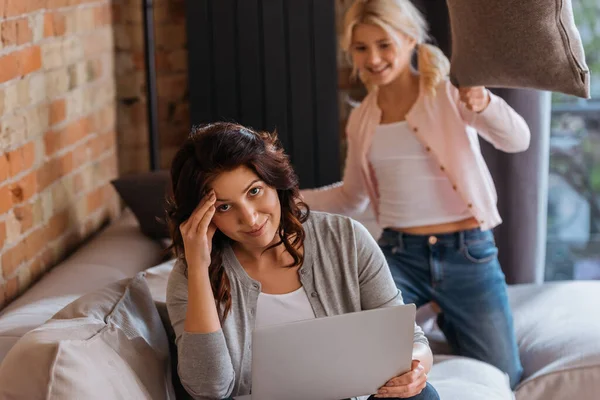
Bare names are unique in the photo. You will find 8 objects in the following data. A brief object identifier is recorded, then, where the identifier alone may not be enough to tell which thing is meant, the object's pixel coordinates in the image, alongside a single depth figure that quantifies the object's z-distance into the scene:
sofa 1.57
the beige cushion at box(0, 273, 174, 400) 1.55
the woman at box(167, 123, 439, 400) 1.76
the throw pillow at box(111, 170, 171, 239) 2.78
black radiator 3.16
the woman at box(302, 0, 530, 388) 2.37
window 3.37
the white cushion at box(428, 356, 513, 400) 2.11
